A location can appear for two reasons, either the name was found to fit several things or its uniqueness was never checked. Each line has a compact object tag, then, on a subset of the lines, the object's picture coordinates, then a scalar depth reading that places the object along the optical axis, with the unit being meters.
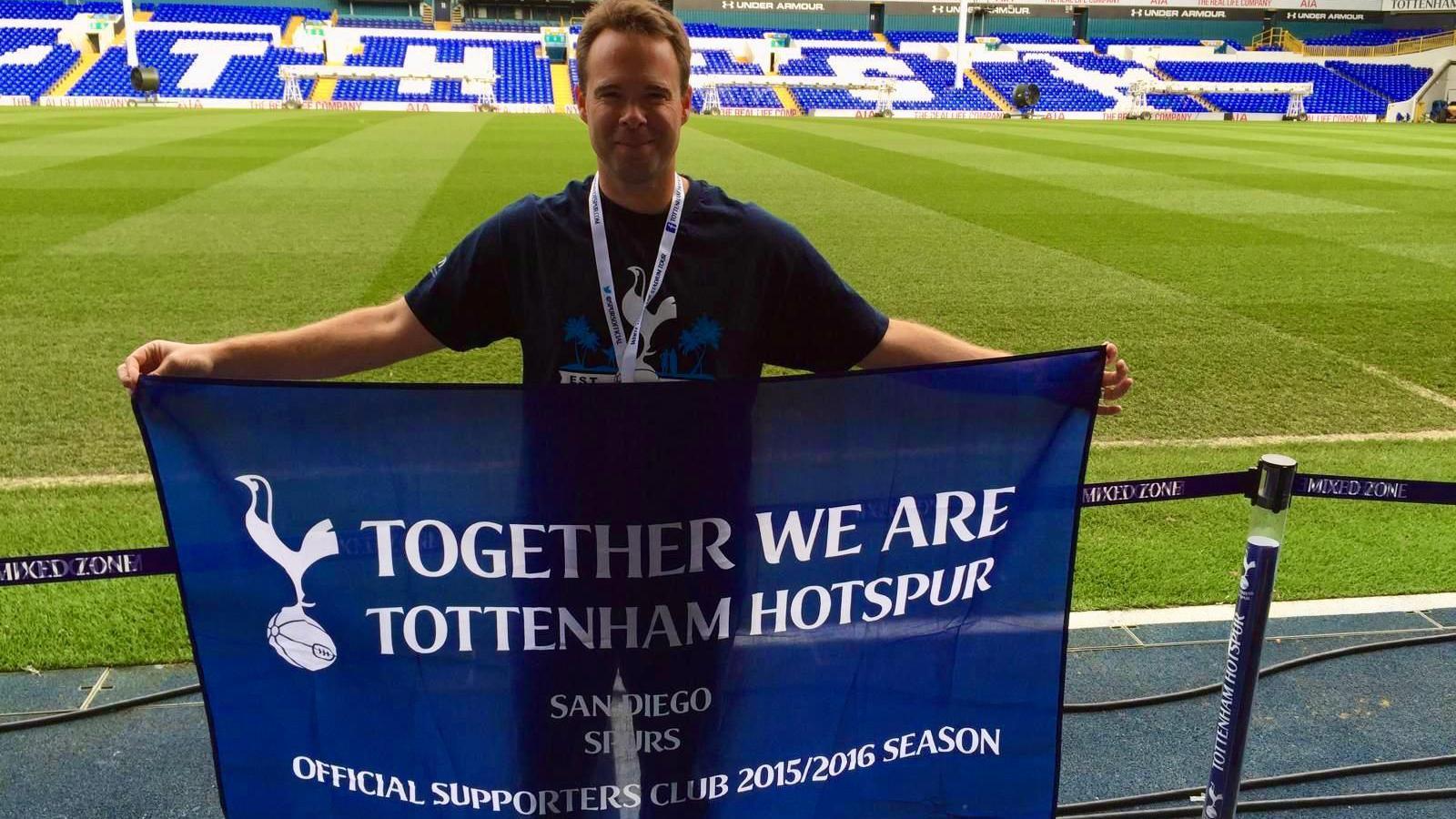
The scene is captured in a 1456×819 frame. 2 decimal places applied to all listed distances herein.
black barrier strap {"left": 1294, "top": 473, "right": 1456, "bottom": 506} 2.36
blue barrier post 2.12
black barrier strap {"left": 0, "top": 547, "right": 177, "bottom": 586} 2.02
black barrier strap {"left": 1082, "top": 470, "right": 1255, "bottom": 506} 2.36
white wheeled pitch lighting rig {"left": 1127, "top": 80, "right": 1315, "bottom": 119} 46.00
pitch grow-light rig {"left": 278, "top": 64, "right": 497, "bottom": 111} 44.56
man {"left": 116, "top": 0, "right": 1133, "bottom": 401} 1.89
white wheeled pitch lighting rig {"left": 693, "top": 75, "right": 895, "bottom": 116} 46.41
